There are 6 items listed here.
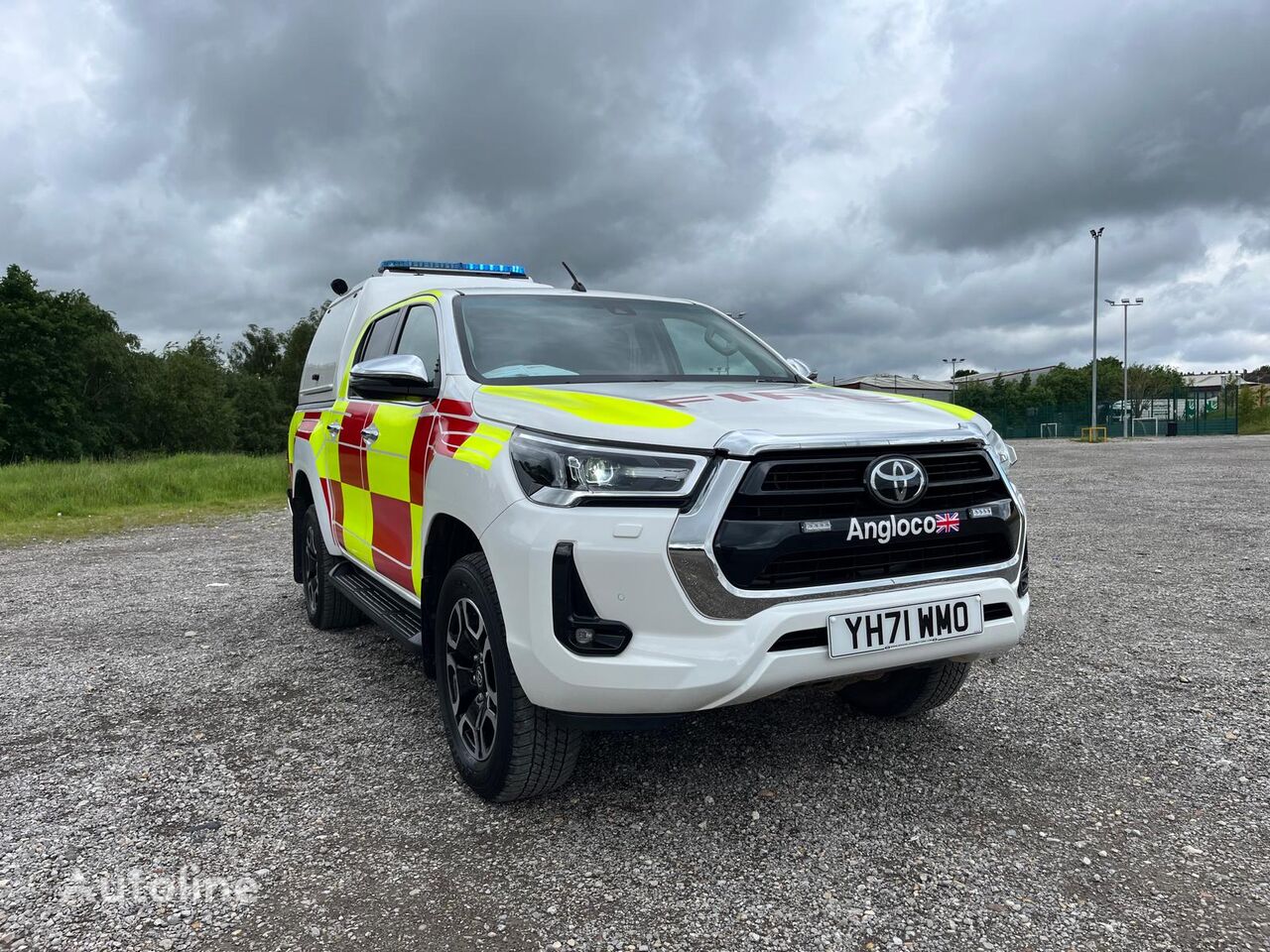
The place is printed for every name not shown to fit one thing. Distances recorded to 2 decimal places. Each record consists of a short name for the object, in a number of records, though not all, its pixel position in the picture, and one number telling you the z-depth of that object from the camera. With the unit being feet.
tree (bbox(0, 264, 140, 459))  140.15
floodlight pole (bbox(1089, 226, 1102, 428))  134.92
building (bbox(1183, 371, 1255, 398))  383.80
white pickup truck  7.89
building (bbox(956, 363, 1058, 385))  369.50
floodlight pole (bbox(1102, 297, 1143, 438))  143.59
